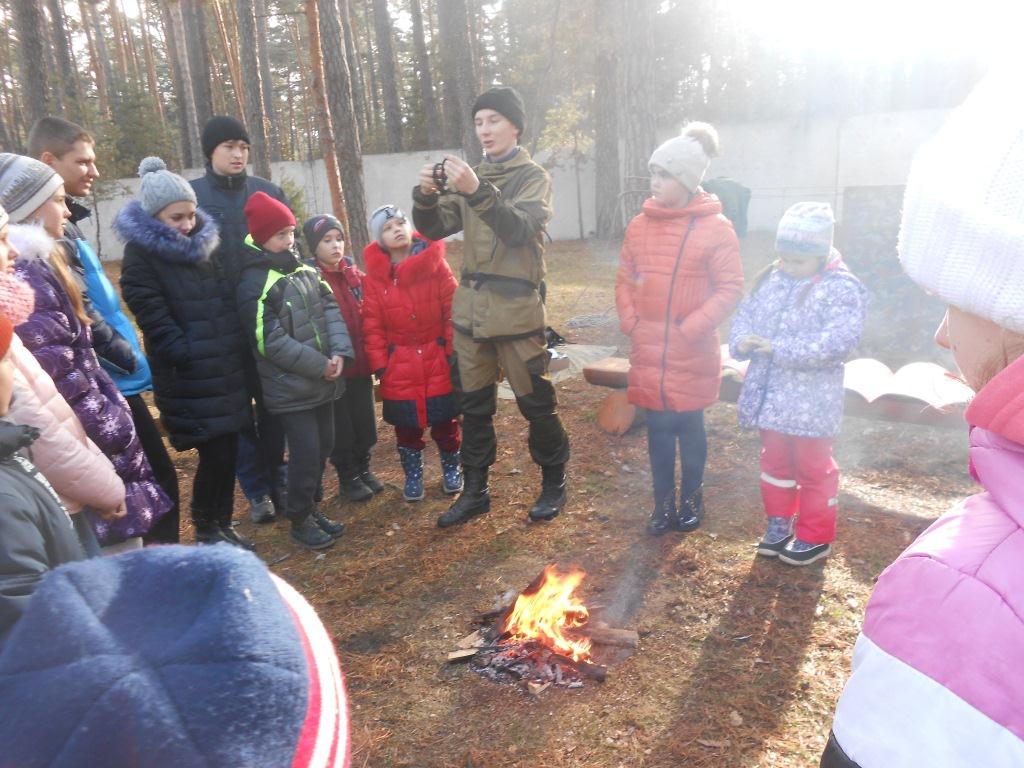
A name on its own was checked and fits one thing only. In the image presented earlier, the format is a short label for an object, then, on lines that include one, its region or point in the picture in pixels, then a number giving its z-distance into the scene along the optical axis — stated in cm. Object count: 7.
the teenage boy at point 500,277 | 408
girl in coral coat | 388
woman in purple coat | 276
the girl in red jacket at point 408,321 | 455
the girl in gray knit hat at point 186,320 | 381
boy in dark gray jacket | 405
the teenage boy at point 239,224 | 454
